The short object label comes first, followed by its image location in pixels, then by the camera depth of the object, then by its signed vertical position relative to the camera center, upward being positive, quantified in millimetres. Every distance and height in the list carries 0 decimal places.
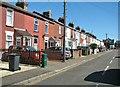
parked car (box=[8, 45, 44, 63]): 9344 -624
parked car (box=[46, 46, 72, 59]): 13714 -413
